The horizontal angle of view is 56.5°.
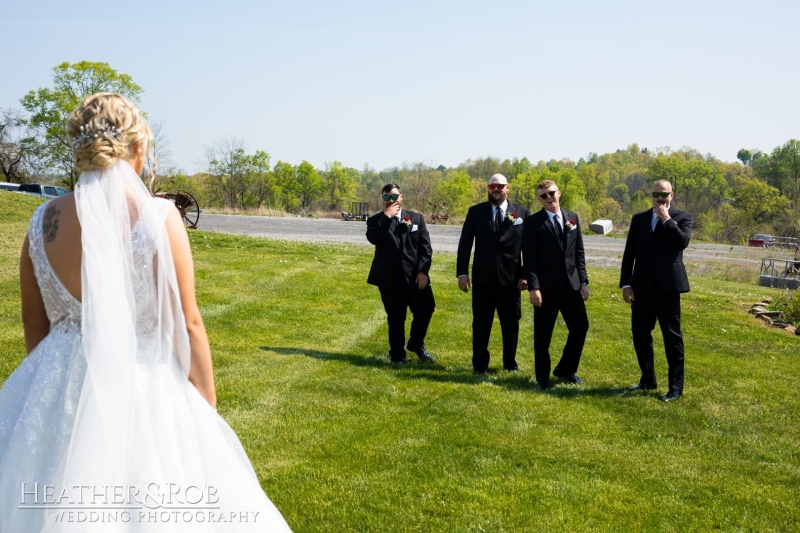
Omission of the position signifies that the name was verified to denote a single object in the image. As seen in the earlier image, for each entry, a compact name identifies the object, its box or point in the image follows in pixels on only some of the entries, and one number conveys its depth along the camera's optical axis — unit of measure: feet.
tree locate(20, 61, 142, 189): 175.73
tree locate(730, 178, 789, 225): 251.80
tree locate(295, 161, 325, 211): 302.25
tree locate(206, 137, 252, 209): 236.84
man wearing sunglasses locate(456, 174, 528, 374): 30.25
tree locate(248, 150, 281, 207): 241.76
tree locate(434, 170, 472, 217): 280.92
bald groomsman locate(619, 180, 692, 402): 27.40
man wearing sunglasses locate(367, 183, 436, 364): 32.01
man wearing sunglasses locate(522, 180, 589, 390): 28.53
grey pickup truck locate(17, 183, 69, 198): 143.67
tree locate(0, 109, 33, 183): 188.03
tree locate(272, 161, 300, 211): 293.02
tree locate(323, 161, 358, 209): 306.96
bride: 10.02
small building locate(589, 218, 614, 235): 189.88
